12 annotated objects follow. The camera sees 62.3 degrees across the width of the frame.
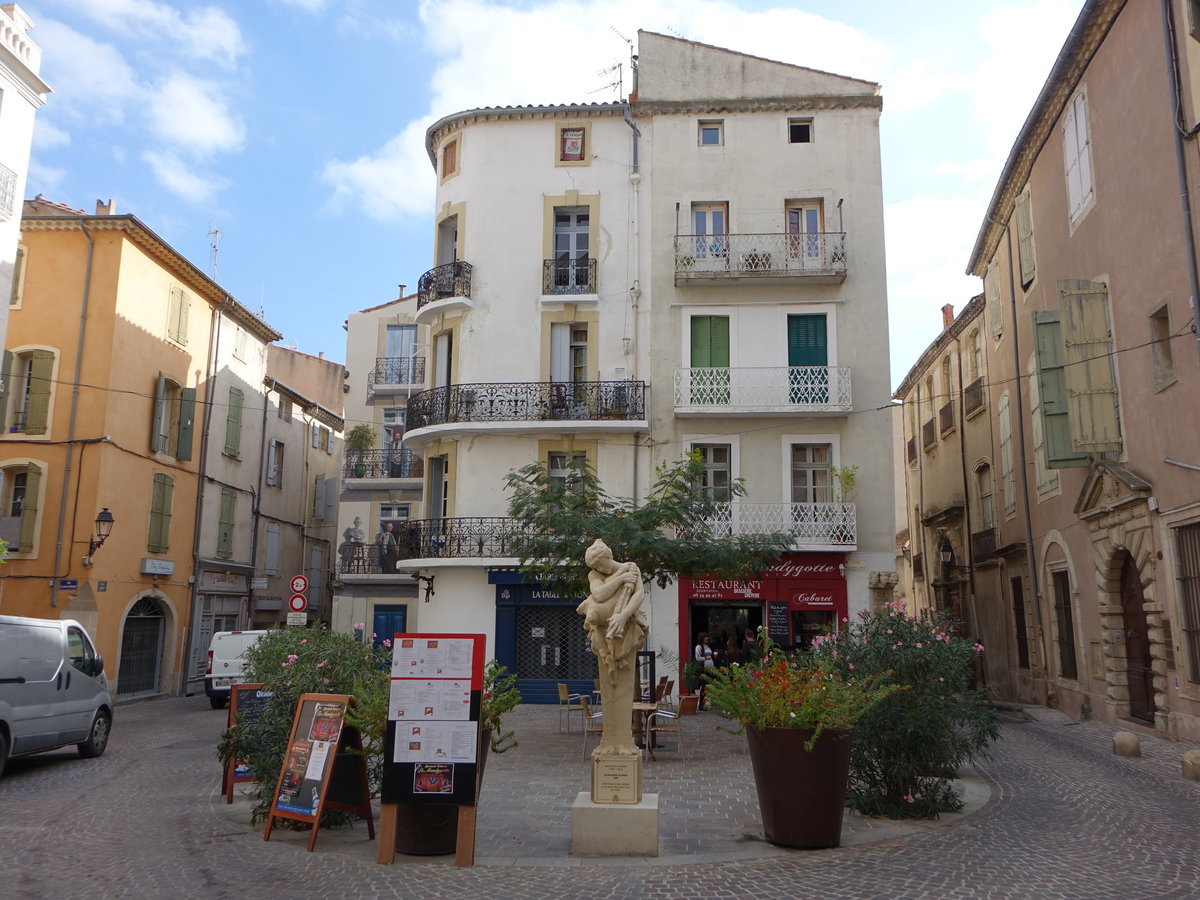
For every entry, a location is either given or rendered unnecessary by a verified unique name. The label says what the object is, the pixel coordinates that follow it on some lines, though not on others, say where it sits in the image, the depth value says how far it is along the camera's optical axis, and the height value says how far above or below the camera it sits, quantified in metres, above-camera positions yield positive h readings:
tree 14.21 +1.31
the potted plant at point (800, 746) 7.62 -0.92
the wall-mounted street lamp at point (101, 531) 21.25 +1.87
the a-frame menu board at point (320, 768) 7.76 -1.16
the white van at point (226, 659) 20.94 -0.83
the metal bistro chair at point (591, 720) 13.00 -1.30
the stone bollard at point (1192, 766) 10.77 -1.48
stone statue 7.98 -0.06
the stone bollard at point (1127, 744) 12.71 -1.48
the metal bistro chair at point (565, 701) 15.51 -1.60
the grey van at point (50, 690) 11.37 -0.88
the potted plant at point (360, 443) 29.89 +5.31
